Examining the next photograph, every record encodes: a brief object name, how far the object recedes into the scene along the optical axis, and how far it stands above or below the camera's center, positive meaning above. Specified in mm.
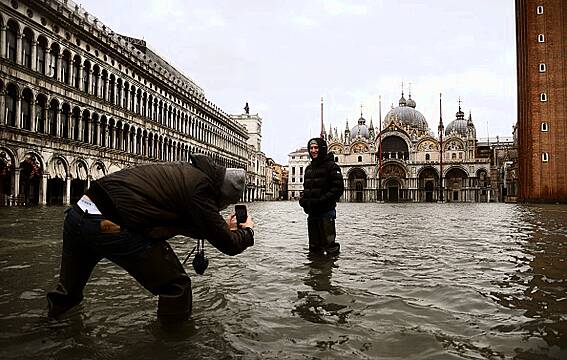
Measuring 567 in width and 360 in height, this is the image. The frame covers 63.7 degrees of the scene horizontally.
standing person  7168 +61
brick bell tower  48375 +10591
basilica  85875 +5945
